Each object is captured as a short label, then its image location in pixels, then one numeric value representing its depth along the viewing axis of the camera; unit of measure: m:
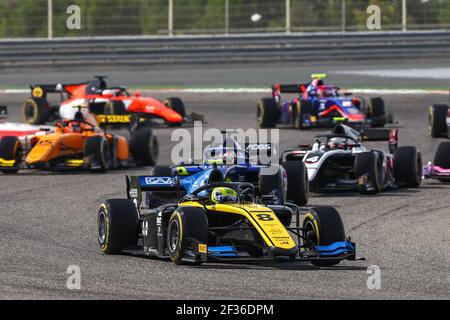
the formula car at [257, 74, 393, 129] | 32.12
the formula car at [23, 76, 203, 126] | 32.56
